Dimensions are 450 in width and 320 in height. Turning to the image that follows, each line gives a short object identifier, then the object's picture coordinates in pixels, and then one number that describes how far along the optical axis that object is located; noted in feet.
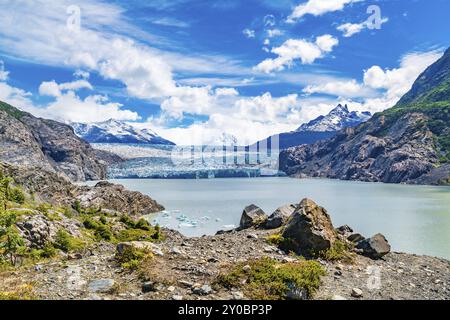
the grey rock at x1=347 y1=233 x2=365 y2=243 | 103.71
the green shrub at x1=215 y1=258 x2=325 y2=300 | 63.69
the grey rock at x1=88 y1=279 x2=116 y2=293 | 61.26
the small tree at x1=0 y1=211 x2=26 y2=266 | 97.04
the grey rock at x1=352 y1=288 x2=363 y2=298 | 66.81
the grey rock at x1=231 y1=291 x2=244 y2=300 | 61.31
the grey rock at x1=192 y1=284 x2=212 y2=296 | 61.31
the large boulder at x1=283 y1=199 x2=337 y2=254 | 90.63
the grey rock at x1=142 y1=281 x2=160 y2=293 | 61.67
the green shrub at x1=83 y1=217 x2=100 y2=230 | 206.90
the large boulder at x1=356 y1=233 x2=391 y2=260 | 96.53
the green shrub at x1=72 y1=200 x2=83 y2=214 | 277.35
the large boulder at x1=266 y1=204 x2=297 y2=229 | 115.55
